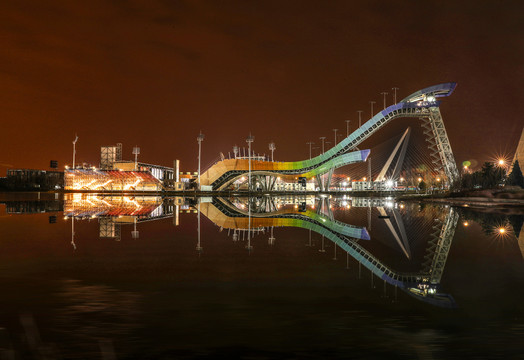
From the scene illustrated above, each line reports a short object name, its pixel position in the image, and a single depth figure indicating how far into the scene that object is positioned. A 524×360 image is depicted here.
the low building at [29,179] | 158.56
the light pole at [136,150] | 126.22
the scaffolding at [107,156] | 149.50
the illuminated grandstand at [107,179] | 128.50
